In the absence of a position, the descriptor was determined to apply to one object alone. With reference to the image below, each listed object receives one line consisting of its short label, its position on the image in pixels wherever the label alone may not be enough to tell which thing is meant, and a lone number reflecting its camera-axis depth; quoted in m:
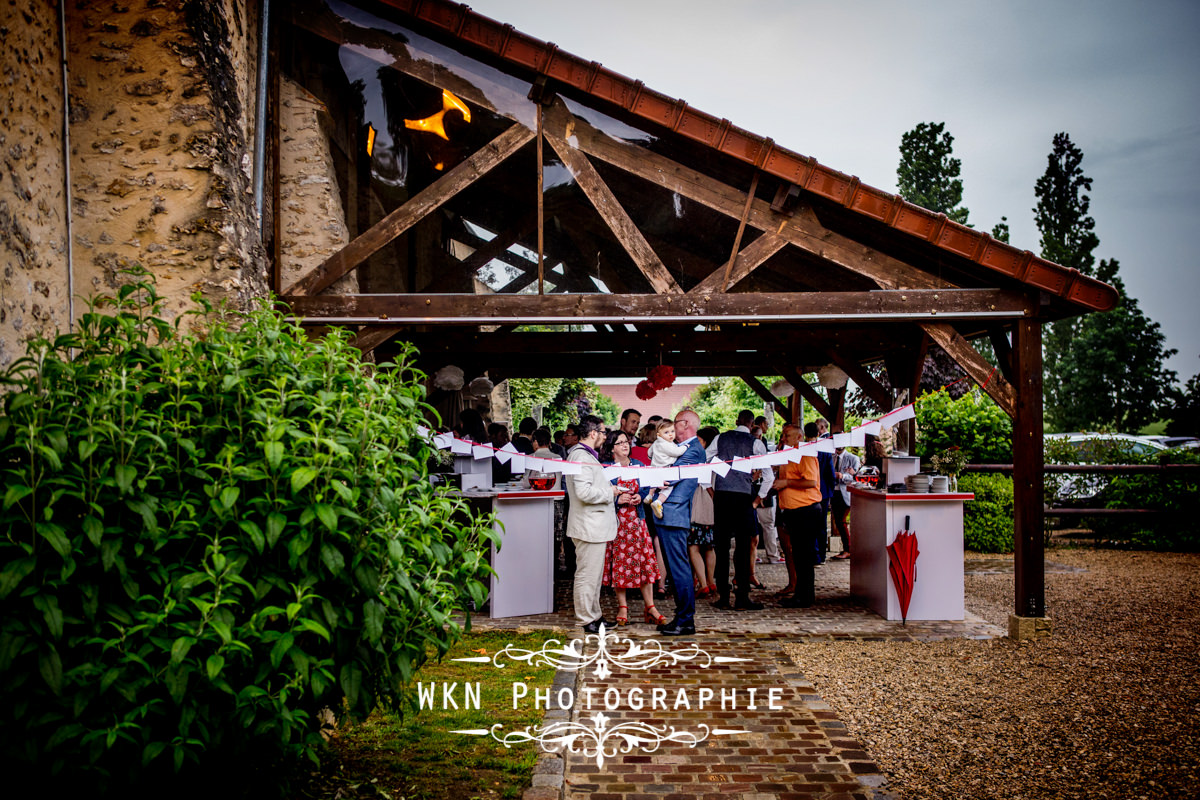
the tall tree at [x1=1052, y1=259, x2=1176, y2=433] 30.80
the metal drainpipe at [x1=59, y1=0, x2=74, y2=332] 4.53
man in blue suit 5.96
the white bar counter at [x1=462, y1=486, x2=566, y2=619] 6.70
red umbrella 6.53
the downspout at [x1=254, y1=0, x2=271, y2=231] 6.12
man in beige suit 6.01
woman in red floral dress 6.53
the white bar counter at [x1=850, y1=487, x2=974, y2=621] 6.68
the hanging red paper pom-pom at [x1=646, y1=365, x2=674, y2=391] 9.66
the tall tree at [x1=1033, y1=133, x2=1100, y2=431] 31.61
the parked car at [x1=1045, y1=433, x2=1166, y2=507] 12.09
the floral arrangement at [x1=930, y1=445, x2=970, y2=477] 7.25
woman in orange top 7.10
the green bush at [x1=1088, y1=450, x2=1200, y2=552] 10.98
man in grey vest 6.96
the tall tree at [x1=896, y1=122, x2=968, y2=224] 27.59
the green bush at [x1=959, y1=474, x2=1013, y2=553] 11.21
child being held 6.23
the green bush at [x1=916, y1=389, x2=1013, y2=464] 12.30
